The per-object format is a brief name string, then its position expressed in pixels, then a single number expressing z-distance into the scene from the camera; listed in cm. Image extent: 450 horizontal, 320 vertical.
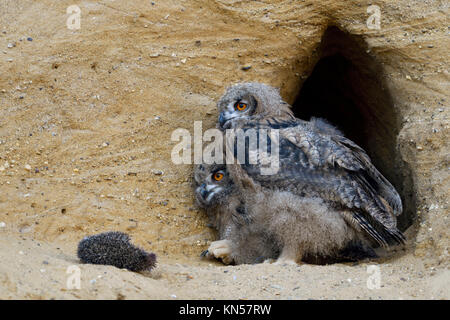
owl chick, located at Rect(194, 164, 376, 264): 466
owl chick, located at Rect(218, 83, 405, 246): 469
